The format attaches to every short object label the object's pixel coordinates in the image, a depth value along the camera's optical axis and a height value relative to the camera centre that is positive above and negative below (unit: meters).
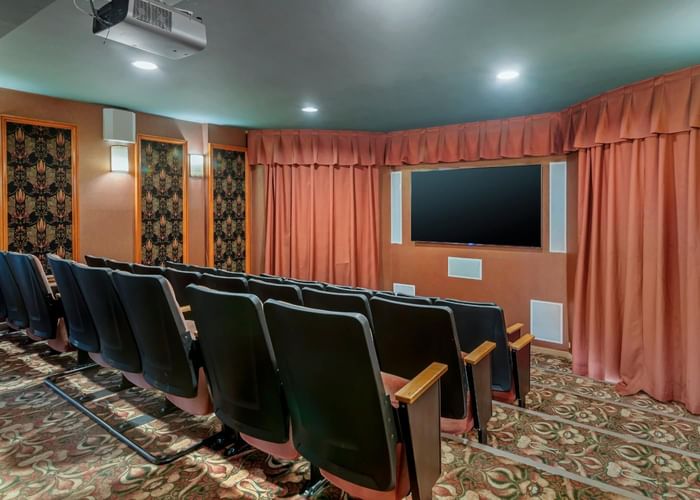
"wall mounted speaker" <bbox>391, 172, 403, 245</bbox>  6.23 +0.46
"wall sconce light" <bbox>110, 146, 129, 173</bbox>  4.80 +0.95
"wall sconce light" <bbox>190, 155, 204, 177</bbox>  5.50 +0.99
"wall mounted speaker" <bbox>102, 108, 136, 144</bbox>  4.62 +1.28
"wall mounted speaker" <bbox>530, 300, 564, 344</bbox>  4.92 -0.97
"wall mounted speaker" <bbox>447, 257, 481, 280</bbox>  5.52 -0.38
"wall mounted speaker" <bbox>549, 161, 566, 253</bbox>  4.93 +0.36
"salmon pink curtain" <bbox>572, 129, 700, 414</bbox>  3.29 -0.26
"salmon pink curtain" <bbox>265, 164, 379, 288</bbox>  6.09 +0.25
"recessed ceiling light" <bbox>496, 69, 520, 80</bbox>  3.48 +1.36
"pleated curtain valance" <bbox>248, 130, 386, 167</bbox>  5.99 +1.32
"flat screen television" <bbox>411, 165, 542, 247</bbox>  5.12 +0.42
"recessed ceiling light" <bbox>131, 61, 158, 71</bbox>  3.35 +1.41
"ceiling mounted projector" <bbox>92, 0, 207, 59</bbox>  2.13 +1.13
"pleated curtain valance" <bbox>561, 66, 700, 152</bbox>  3.27 +1.08
